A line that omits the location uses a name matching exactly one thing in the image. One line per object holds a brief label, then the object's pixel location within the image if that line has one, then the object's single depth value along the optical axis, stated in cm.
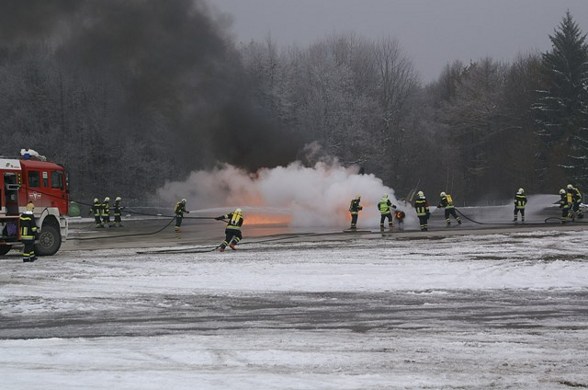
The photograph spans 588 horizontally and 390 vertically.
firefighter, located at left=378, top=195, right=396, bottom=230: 2748
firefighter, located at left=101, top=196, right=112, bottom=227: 3566
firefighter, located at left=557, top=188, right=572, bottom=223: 2928
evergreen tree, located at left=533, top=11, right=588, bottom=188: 5706
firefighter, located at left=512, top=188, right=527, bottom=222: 3014
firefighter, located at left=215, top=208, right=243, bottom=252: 2099
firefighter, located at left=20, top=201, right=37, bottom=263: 1850
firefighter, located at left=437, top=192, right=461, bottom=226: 2925
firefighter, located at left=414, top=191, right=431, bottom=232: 2734
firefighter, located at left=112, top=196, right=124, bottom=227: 3453
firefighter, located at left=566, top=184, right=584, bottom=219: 3011
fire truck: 1998
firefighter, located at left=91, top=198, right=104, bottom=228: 3556
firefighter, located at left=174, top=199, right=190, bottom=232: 3038
